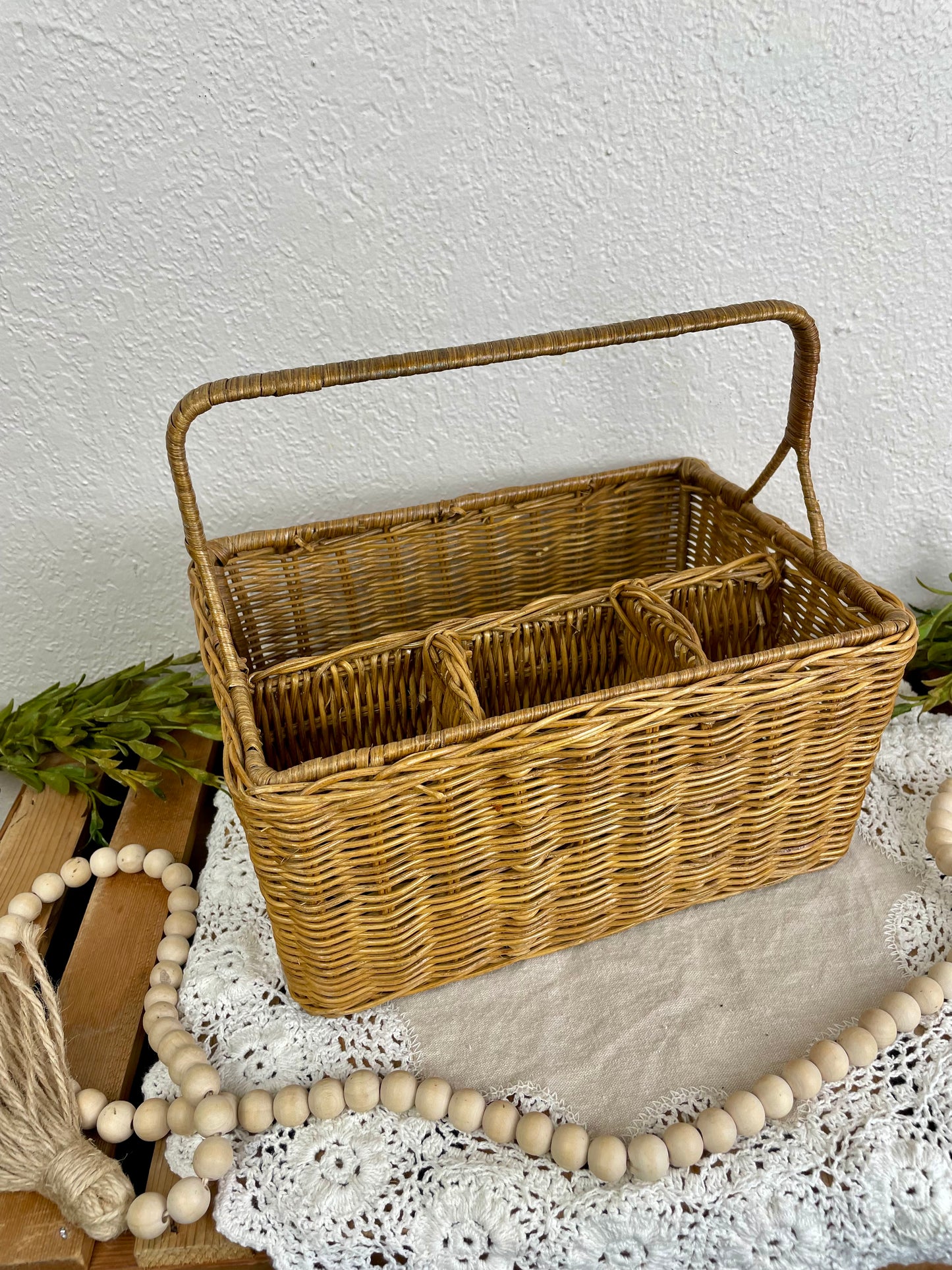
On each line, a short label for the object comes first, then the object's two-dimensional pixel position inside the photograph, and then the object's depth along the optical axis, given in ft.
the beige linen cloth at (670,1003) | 2.08
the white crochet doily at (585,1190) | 1.82
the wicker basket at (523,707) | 1.90
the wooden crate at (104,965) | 1.86
